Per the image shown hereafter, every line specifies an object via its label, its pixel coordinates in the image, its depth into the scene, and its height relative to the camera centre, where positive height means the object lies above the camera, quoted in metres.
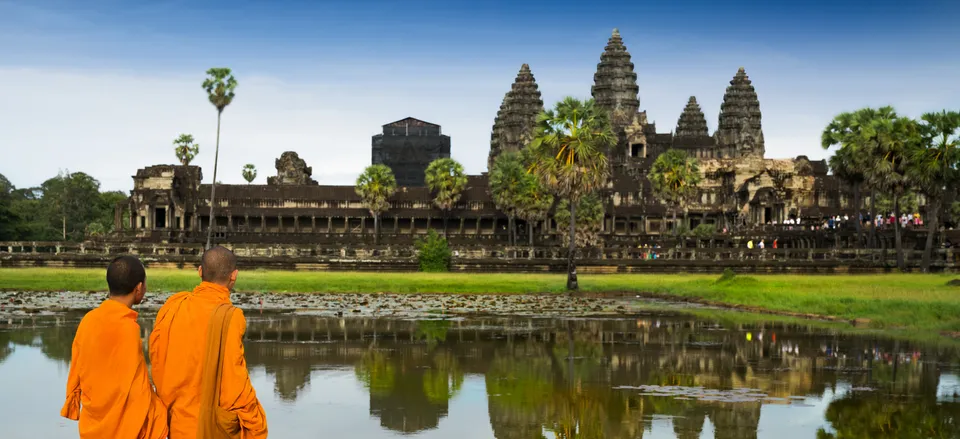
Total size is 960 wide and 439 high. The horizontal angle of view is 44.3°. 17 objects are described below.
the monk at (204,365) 7.61 -0.80
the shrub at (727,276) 46.97 -0.89
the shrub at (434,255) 61.52 -0.40
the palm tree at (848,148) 64.56 +6.03
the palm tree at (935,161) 56.53 +4.67
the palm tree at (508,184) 81.62 +4.55
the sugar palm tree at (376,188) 90.00 +4.45
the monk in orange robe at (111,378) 7.57 -0.89
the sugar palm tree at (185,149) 100.44 +7.98
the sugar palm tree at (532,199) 80.19 +3.47
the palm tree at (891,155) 60.16 +5.26
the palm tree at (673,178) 83.00 +5.30
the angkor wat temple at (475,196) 94.81 +4.50
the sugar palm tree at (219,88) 77.19 +10.16
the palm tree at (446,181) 90.88 +5.18
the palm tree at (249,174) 136.88 +8.09
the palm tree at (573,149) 46.34 +4.05
